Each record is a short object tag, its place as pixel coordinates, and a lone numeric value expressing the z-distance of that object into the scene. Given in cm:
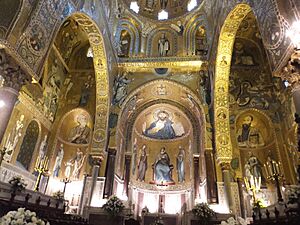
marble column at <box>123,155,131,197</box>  1405
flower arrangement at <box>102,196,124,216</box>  1130
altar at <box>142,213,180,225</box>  1309
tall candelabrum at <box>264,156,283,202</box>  1144
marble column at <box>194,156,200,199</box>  1356
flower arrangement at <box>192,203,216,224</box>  1112
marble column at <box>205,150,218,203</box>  1199
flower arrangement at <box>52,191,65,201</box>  930
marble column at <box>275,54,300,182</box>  524
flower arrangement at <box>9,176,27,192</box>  726
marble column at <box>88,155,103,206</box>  1262
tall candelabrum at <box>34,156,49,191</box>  909
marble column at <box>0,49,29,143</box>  613
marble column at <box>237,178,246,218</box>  1159
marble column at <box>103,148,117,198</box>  1242
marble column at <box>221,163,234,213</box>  1167
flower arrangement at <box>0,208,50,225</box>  310
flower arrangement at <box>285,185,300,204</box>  457
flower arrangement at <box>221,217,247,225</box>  383
